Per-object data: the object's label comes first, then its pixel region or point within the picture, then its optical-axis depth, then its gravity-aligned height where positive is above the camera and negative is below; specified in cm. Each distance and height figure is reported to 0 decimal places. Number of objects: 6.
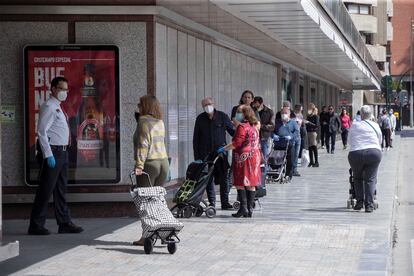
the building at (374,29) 8950 +919
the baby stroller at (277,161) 1956 -95
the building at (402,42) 11300 +937
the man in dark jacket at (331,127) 3350 -38
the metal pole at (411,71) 10223 +533
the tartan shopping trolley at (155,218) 984 -110
